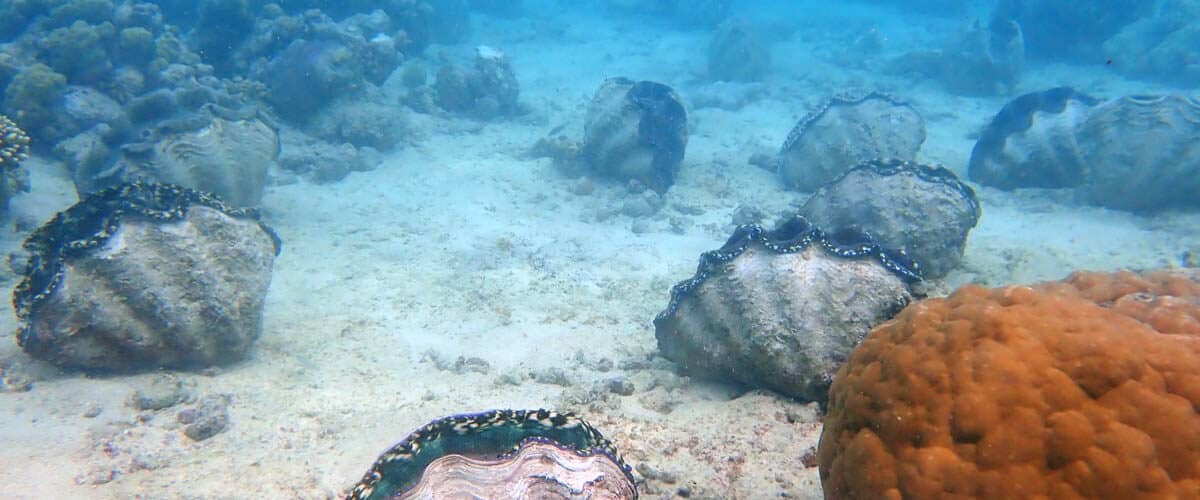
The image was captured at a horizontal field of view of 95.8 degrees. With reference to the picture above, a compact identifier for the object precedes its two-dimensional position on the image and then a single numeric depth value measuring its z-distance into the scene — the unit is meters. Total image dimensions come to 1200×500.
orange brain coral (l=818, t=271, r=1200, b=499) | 2.13
